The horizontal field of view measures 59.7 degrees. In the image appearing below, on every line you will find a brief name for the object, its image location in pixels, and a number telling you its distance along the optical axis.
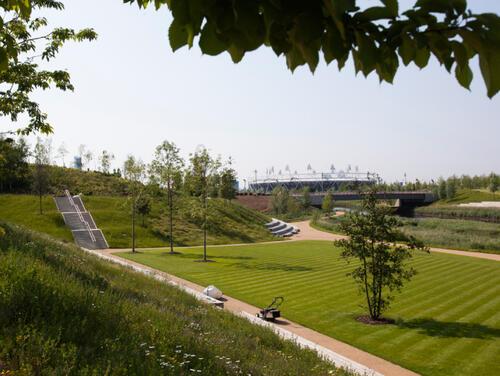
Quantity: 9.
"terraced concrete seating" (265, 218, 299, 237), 53.31
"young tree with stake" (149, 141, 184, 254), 35.09
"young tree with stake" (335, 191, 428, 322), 15.77
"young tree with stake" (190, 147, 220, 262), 32.75
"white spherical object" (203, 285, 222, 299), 17.41
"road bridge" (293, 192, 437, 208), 100.25
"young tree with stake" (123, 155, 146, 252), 36.56
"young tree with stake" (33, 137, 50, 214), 42.41
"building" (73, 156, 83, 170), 83.62
